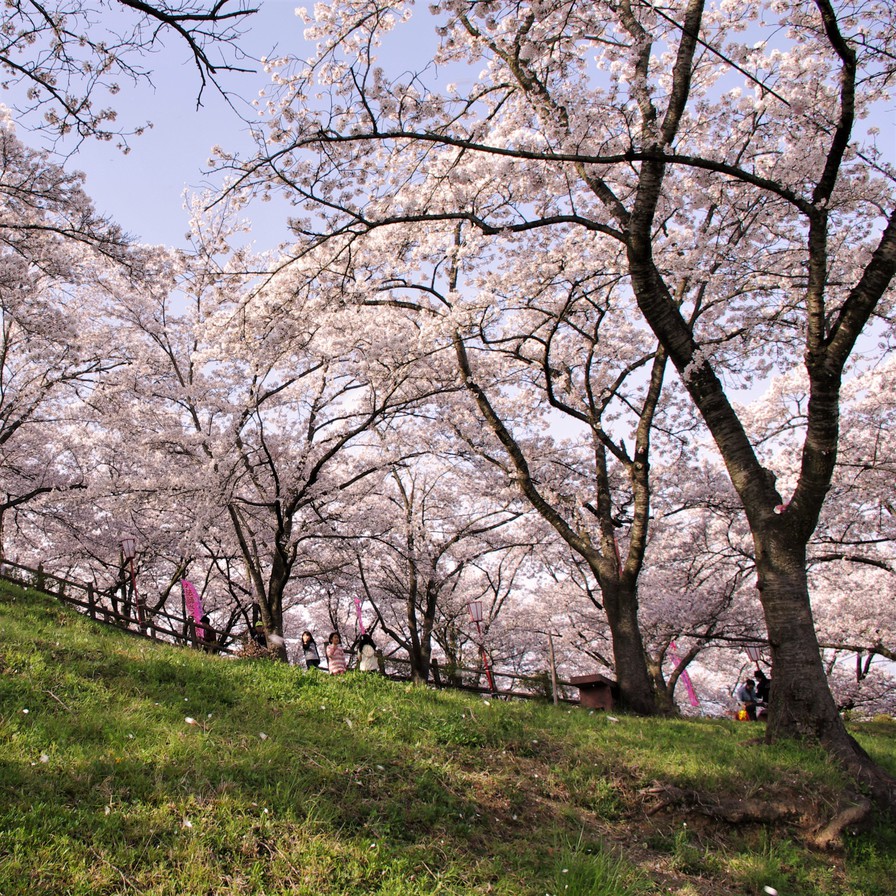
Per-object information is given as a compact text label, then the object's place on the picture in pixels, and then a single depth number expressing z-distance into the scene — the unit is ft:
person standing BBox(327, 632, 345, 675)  41.11
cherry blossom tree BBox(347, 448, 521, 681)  66.13
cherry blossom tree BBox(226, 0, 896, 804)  22.25
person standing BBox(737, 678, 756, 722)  48.01
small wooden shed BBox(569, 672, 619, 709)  37.27
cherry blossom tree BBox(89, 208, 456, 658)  45.03
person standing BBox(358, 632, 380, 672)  42.47
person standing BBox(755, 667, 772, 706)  47.57
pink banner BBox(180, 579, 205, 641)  70.71
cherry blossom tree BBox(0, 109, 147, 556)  29.15
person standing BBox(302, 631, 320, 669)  44.47
